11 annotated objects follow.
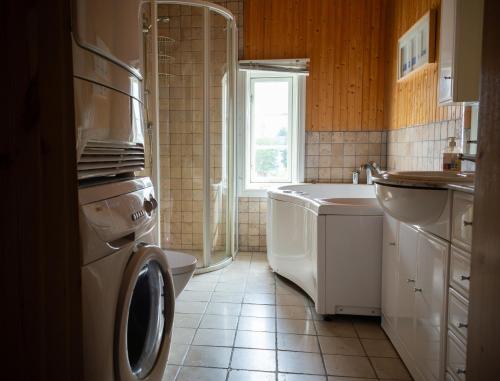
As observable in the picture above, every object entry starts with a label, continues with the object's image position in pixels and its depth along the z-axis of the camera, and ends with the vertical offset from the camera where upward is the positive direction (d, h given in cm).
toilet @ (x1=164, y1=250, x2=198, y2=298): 182 -54
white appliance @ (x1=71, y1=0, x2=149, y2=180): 76 +18
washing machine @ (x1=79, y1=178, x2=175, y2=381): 78 -31
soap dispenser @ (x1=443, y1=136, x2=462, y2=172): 218 +2
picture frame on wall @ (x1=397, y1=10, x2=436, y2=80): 260 +89
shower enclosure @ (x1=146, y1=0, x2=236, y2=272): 329 +30
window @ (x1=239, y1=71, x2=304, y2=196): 394 +31
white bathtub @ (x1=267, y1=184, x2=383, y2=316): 229 -59
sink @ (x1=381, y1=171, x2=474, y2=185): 138 -6
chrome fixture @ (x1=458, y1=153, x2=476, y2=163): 143 +2
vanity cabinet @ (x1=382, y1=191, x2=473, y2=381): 129 -55
